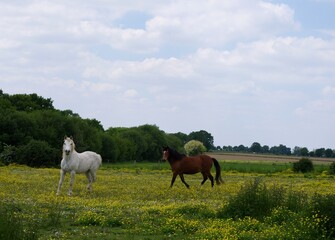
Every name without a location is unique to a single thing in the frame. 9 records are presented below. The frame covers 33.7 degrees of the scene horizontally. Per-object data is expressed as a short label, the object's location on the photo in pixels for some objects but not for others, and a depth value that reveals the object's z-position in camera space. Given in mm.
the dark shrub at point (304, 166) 58062
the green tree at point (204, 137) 171625
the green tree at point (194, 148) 97081
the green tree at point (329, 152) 148875
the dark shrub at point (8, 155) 58188
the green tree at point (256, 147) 185500
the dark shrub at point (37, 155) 58875
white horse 22719
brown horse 27438
